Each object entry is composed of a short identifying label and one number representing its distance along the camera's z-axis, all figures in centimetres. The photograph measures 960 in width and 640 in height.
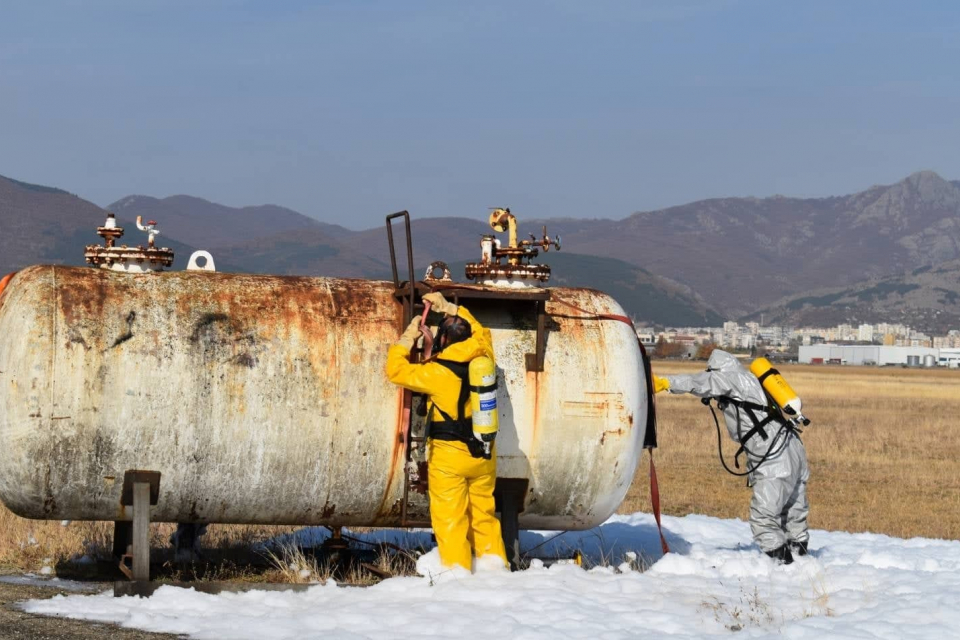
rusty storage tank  1759
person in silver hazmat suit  2123
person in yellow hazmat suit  1832
